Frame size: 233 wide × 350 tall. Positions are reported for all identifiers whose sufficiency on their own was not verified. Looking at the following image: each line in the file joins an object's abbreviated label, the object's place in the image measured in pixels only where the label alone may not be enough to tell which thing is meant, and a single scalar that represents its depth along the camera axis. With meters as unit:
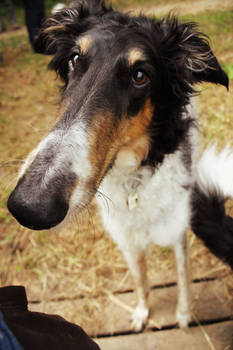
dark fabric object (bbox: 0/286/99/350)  0.42
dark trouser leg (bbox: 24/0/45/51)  1.39
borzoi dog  0.47
